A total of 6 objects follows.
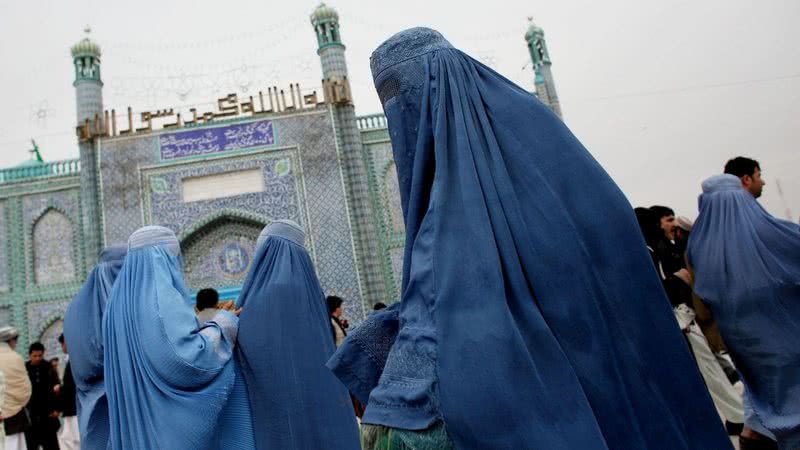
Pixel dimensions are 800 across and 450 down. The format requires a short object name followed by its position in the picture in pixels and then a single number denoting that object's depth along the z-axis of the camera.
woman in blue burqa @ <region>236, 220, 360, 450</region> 2.02
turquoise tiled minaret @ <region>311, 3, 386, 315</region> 10.02
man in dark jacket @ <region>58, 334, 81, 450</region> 4.28
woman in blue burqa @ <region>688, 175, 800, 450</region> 2.04
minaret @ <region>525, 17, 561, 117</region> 11.65
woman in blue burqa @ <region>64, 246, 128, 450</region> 2.33
